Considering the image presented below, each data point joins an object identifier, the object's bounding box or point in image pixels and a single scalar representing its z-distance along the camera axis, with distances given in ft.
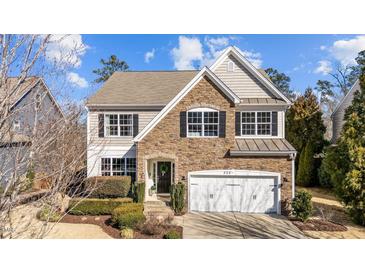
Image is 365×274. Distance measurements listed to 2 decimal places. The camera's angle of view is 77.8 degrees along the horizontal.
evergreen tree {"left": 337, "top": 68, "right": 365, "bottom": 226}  30.71
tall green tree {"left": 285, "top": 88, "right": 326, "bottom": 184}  52.70
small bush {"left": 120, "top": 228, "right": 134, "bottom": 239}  27.30
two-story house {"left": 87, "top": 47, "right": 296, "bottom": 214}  35.70
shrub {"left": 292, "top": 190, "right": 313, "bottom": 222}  32.40
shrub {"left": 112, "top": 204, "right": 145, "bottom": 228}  28.63
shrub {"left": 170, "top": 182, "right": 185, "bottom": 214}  34.86
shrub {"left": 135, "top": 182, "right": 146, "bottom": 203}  37.22
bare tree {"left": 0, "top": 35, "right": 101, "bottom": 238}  10.67
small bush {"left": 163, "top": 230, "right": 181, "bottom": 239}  26.48
